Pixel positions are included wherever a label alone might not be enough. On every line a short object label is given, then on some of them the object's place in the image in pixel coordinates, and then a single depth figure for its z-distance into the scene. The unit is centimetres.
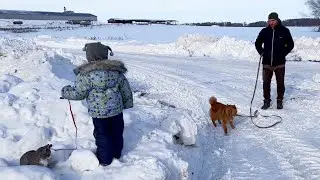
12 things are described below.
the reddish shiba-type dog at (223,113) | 761
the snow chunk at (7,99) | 655
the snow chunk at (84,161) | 482
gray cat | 474
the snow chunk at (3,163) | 488
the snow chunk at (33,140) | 524
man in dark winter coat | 903
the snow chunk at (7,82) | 789
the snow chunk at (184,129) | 629
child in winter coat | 479
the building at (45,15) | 7350
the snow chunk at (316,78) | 1220
